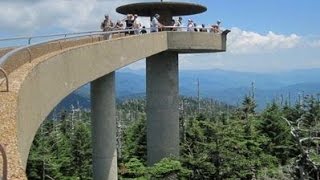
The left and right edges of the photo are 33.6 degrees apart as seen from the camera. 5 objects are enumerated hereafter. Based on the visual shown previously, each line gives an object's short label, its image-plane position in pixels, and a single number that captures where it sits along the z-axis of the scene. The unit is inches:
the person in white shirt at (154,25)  1061.1
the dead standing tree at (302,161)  511.9
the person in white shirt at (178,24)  1145.7
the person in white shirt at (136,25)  985.7
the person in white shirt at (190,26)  1162.6
